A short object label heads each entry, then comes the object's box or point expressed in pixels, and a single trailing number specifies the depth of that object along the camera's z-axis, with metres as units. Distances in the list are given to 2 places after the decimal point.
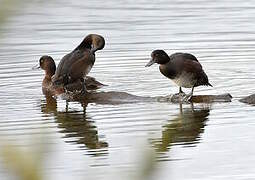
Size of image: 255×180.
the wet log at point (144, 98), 19.11
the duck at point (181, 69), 18.83
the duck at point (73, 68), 20.11
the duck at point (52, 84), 21.02
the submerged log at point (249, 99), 18.48
